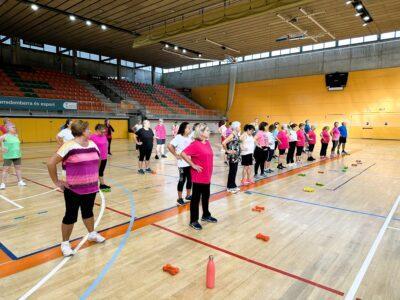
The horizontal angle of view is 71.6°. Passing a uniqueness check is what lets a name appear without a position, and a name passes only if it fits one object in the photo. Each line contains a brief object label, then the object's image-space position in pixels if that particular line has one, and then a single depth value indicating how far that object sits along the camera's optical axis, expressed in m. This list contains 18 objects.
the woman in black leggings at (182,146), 5.33
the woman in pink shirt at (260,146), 7.55
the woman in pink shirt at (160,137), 11.68
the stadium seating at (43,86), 19.07
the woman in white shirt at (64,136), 6.12
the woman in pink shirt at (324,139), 11.80
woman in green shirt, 6.29
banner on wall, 16.70
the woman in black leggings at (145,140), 7.97
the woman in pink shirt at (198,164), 4.06
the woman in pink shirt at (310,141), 11.78
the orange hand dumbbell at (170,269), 2.93
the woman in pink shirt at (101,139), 5.77
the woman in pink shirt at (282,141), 9.23
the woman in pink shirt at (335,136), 12.91
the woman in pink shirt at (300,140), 10.51
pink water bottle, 2.65
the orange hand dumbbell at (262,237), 3.80
